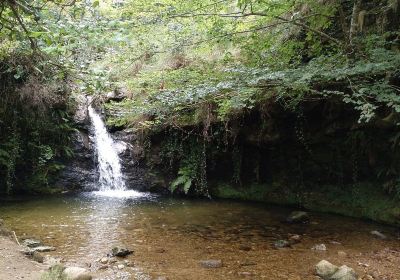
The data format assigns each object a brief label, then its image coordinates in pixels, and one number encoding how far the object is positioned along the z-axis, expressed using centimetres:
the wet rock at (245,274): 480
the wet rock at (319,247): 570
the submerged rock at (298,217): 732
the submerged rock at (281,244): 585
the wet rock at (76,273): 415
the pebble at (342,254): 546
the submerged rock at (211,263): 509
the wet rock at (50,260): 485
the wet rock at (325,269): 464
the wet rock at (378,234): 628
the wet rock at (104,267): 491
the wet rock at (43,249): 544
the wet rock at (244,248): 575
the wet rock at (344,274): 449
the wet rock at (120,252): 537
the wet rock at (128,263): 505
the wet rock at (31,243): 553
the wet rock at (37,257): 480
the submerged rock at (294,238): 611
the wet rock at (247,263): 516
